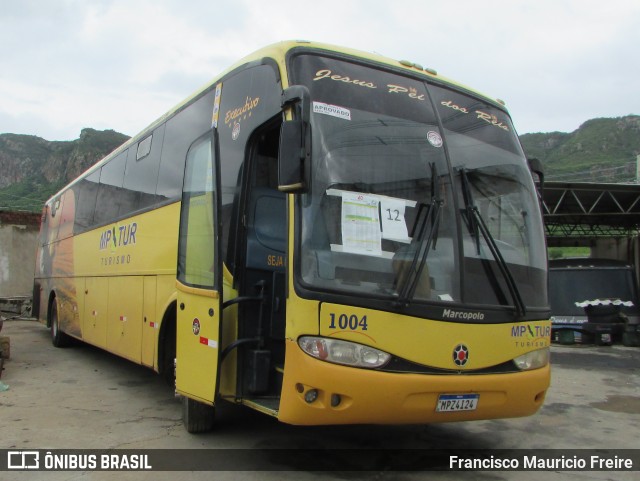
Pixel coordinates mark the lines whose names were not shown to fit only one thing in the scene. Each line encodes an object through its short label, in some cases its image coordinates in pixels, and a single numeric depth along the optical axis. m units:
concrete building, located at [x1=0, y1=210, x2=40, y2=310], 20.62
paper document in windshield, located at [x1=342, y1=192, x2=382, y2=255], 4.15
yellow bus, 4.01
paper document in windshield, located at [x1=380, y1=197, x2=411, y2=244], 4.24
